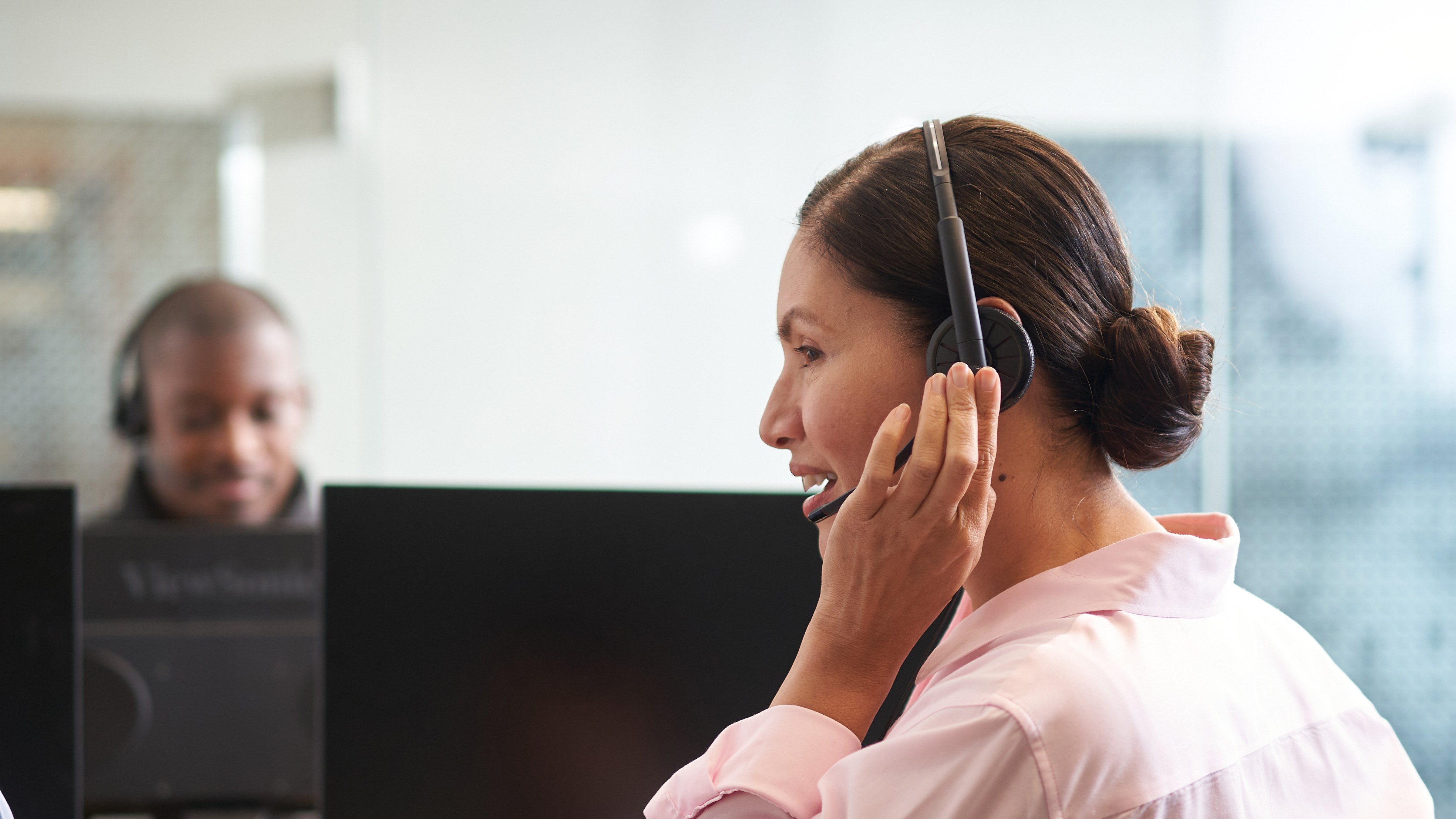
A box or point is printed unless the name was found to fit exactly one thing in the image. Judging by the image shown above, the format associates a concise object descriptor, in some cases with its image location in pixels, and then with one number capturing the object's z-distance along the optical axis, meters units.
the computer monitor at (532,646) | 1.87
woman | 1.72
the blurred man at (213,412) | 2.37
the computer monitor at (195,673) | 1.97
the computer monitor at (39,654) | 1.86
